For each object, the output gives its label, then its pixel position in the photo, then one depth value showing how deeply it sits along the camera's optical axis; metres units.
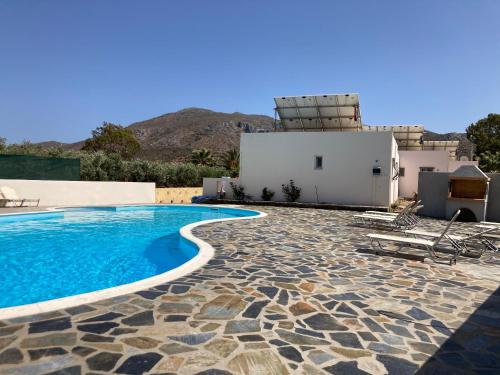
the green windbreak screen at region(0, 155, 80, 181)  16.27
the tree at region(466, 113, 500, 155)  52.06
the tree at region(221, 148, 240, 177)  38.03
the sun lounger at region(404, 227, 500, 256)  7.51
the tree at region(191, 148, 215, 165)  40.84
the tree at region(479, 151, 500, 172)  35.75
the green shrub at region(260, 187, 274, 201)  20.62
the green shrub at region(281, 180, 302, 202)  20.02
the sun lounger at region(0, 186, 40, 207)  15.32
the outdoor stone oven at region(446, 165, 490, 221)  13.95
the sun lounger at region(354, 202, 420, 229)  10.83
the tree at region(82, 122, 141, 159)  46.47
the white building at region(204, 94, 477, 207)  18.70
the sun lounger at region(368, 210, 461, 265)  6.83
